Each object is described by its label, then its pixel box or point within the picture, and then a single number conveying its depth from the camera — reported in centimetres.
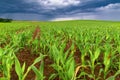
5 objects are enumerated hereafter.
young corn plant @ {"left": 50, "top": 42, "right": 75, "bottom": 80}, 97
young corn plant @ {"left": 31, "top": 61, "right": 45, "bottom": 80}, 89
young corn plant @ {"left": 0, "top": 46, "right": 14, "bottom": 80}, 111
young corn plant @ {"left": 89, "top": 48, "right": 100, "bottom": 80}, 129
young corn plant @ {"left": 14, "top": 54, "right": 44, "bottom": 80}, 99
